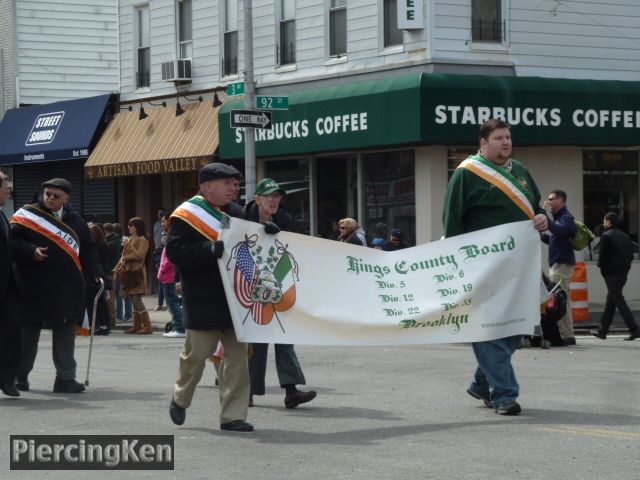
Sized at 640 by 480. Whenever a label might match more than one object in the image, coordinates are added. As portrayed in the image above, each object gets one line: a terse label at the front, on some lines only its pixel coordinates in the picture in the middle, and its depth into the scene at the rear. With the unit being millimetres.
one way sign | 22094
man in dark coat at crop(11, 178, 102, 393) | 12336
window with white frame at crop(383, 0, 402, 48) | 24250
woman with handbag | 22031
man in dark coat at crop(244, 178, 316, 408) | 10891
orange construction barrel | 20083
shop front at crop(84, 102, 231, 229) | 28264
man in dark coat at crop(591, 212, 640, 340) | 18438
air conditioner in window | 29312
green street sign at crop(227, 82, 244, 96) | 22766
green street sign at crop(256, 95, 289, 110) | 22922
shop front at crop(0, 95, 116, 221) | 31672
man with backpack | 17375
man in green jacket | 10203
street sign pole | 23062
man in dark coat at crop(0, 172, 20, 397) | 11875
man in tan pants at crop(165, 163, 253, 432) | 9727
